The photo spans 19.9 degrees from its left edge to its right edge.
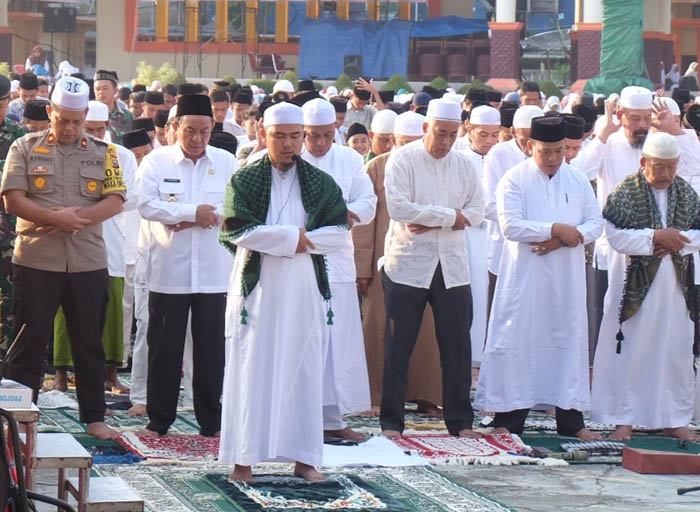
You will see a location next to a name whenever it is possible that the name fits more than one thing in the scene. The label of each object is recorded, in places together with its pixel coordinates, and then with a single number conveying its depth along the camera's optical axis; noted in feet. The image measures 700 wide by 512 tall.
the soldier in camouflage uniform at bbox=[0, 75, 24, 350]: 33.80
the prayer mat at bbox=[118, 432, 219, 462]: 31.52
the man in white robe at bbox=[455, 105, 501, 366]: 41.80
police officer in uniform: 32.26
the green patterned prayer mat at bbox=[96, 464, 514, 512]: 27.47
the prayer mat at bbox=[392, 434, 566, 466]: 32.09
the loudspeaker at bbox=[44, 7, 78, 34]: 184.26
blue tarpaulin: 156.66
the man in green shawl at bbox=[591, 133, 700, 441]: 35.31
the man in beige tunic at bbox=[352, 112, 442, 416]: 38.62
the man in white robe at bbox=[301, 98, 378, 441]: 34.93
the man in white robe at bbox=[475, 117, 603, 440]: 35.50
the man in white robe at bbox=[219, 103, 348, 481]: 29.00
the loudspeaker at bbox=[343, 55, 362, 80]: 154.86
